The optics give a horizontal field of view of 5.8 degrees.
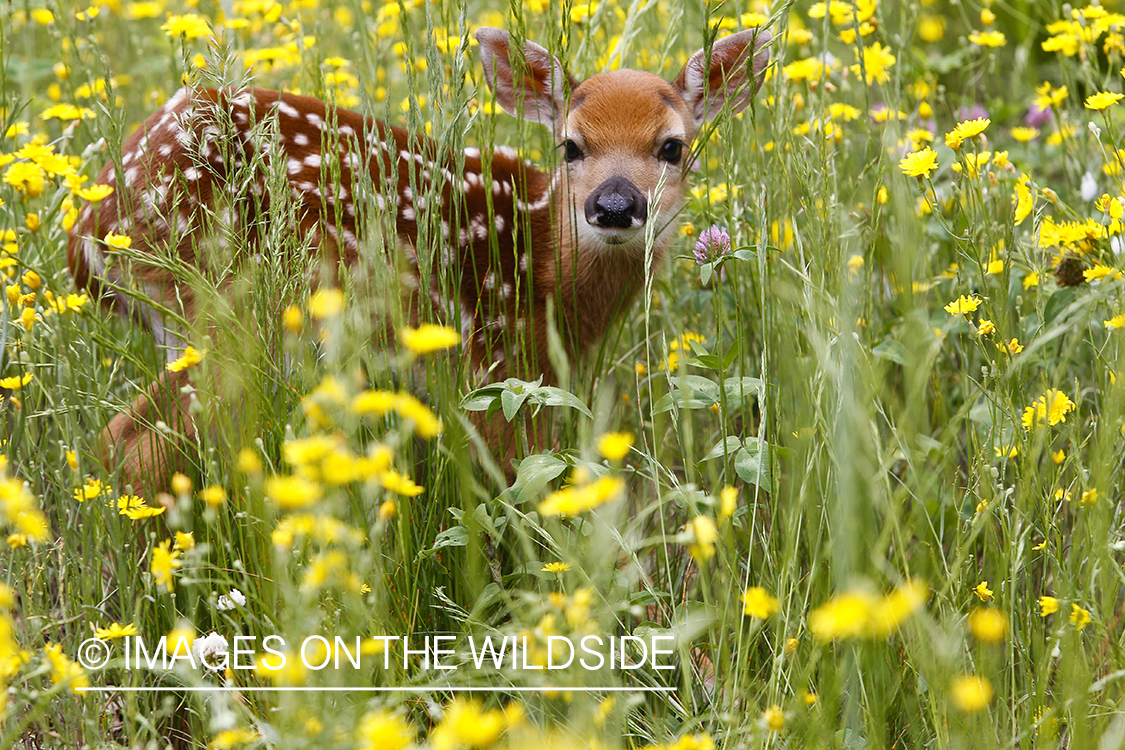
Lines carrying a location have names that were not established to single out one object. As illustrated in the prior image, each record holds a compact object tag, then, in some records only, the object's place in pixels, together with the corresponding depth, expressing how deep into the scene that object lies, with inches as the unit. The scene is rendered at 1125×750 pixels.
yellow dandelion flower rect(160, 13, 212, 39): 234.5
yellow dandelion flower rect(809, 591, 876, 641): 160.9
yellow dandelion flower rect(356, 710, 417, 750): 163.6
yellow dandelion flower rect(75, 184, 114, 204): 229.8
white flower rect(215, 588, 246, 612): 226.1
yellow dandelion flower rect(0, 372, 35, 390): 229.4
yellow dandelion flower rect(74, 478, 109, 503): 227.2
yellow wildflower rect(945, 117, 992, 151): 229.6
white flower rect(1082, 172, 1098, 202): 235.8
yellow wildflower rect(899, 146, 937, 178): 230.0
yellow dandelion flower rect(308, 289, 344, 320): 169.9
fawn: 233.0
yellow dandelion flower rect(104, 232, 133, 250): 228.7
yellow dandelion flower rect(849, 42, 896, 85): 236.4
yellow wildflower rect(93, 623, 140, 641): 225.4
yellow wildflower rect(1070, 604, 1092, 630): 225.8
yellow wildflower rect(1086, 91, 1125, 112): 230.4
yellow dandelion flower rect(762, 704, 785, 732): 204.5
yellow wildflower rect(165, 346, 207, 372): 226.3
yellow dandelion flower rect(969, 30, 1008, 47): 237.3
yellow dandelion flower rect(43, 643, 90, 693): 199.4
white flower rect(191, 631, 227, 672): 226.1
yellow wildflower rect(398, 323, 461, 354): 189.3
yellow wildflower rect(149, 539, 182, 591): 205.8
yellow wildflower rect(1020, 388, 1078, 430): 227.7
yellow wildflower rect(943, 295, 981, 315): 229.6
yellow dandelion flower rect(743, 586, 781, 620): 200.4
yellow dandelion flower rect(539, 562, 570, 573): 226.9
